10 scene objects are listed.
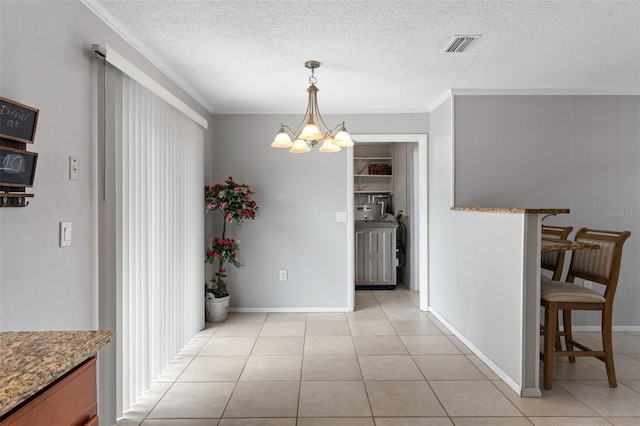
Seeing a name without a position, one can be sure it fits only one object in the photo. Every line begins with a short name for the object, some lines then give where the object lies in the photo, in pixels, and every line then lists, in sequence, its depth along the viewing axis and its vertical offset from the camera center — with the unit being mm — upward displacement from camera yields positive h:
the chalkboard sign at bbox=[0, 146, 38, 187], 1342 +186
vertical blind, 2184 -74
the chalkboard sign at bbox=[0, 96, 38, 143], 1338 +355
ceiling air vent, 2510 +1187
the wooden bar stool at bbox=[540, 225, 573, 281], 2974 -302
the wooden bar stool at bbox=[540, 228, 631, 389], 2451 -529
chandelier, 2639 +577
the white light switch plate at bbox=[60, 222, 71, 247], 1737 -79
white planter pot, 3975 -948
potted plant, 3914 -9
